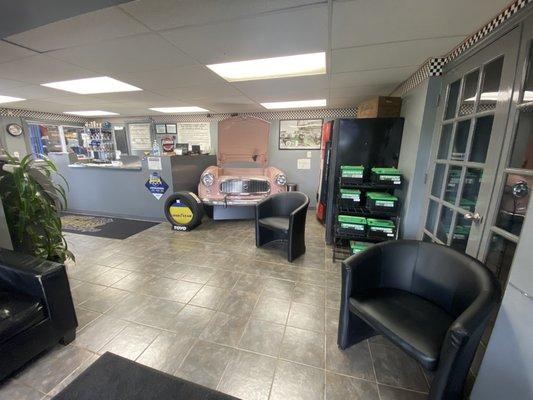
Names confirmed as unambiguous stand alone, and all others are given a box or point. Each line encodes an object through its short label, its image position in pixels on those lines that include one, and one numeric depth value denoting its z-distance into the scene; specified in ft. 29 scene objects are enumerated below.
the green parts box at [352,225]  8.30
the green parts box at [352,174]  8.34
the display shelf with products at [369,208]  8.09
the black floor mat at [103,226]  11.69
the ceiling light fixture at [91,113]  17.86
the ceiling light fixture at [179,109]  15.56
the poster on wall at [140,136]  20.10
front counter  12.69
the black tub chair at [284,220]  8.64
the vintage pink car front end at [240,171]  12.71
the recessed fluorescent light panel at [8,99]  12.47
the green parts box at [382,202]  7.99
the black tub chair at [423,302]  3.13
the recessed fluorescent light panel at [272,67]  7.11
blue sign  12.61
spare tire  11.69
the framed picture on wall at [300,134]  16.38
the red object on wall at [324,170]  11.95
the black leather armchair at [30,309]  4.10
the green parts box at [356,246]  8.51
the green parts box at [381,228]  8.04
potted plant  6.25
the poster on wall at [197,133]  18.67
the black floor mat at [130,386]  2.90
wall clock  16.61
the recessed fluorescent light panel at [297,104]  13.17
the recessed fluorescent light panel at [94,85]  9.29
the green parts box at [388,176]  8.07
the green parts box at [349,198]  8.62
